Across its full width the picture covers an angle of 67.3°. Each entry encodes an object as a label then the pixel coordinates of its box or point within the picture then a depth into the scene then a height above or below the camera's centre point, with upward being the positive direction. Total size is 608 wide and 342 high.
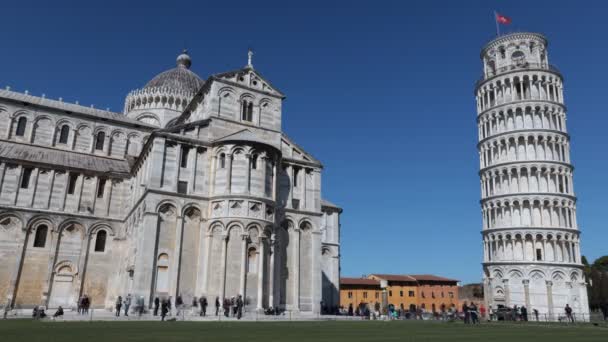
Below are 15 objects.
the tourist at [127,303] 24.53 -0.65
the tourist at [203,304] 24.69 -0.60
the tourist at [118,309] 23.78 -0.92
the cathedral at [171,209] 27.48 +5.37
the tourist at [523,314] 33.65 -1.02
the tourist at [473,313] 24.48 -0.75
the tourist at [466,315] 24.44 -0.87
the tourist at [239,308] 23.33 -0.72
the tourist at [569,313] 29.01 -0.75
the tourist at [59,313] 21.59 -1.08
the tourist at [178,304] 25.89 -0.65
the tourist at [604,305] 38.69 -0.45
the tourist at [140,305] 24.59 -0.72
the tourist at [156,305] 24.22 -0.69
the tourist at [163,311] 20.60 -0.88
